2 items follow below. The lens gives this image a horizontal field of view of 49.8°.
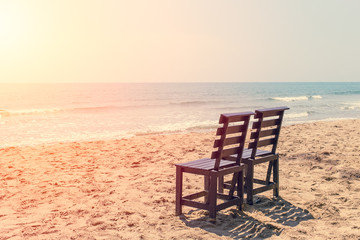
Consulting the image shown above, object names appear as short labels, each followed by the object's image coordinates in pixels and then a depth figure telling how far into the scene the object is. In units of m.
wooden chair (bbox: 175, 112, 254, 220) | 4.40
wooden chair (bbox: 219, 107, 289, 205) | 5.07
